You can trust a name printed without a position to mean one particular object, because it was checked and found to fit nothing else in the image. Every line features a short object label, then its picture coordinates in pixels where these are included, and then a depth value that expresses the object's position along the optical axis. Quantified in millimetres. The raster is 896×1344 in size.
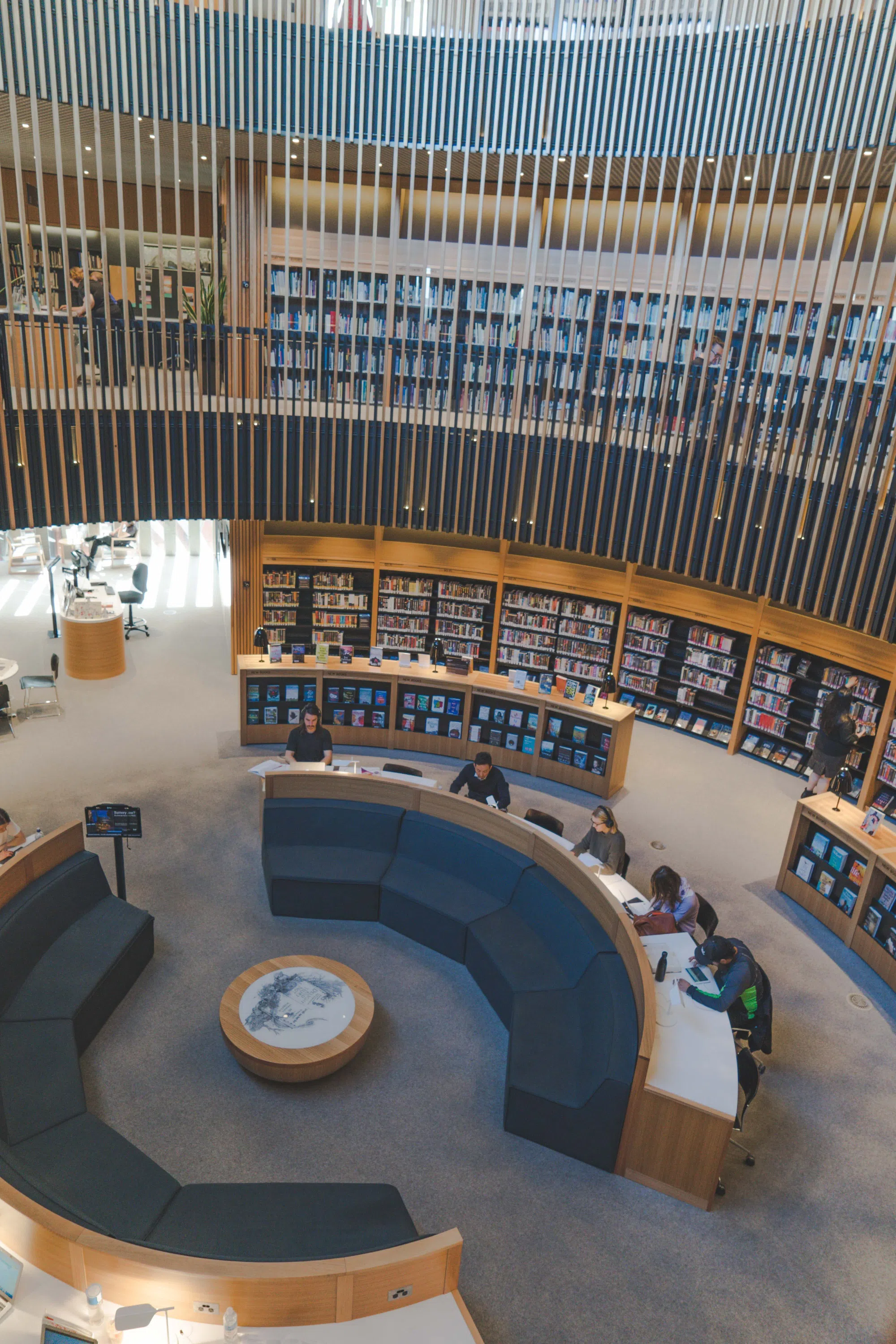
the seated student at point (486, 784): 7430
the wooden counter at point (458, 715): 9203
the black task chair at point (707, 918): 6195
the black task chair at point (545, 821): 7266
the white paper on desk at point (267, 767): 7520
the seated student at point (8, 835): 6086
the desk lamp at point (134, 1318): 2951
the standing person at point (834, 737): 8211
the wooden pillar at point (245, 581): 10562
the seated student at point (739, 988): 5129
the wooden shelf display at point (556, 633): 10898
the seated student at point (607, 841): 6668
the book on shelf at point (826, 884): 7414
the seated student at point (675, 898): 5926
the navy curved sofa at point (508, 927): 4922
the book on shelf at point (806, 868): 7629
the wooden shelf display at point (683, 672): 10359
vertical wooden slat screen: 7758
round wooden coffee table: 5223
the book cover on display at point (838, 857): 7293
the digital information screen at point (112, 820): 6293
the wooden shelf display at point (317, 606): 11008
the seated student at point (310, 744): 7840
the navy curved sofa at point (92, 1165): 3977
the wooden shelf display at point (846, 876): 6820
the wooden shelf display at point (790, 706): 9461
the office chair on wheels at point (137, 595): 13109
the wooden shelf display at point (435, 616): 11125
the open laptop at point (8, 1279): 3186
